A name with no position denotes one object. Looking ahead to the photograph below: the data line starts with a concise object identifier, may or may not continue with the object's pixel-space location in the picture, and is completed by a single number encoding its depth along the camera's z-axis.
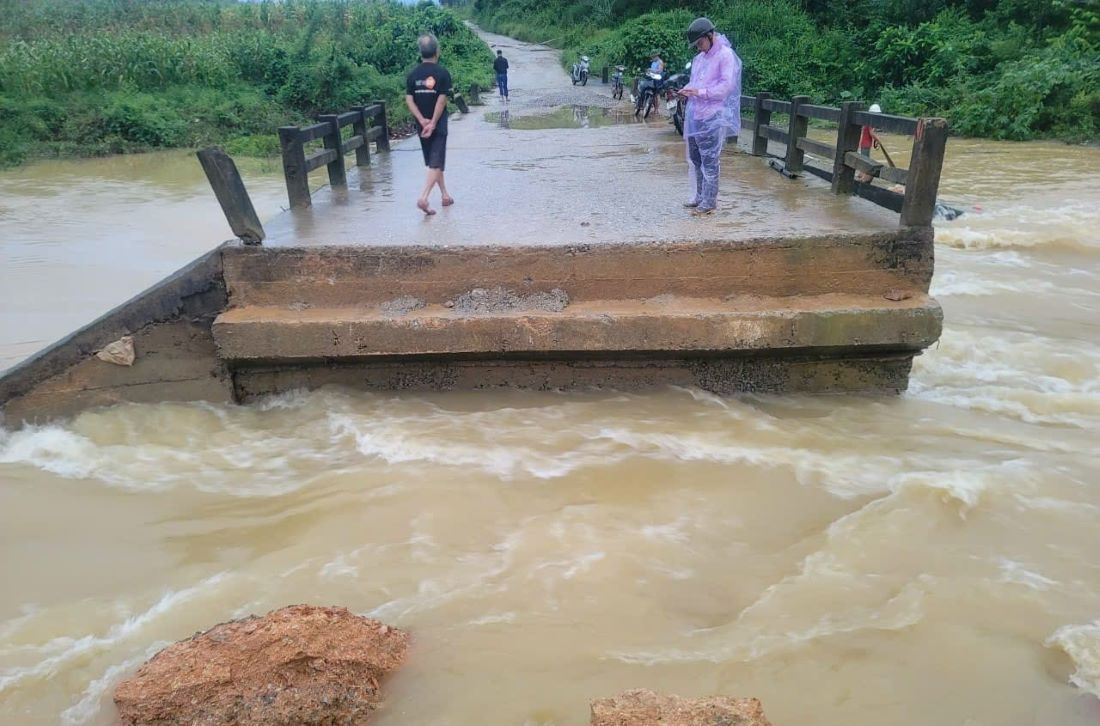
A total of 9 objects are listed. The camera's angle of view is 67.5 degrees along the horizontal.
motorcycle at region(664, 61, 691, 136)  10.64
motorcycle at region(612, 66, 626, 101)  20.64
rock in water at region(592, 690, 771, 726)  2.49
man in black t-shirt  6.41
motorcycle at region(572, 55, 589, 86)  25.56
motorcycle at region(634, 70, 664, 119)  14.80
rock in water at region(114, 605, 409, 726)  2.77
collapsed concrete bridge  5.21
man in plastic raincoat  5.78
